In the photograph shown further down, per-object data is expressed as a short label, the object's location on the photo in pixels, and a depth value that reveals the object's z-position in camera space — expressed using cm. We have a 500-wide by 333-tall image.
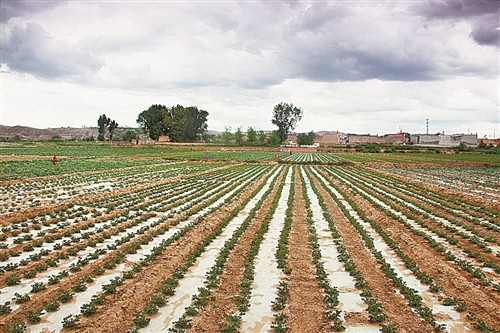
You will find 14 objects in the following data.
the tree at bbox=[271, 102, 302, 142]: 13488
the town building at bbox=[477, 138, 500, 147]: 12961
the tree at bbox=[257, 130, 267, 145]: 13388
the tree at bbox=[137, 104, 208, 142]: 11675
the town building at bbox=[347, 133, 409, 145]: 15556
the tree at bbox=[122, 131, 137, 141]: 11760
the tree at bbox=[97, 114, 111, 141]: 14250
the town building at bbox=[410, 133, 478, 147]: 12625
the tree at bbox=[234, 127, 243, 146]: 12744
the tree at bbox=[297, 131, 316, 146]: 15225
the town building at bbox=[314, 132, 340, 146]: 16914
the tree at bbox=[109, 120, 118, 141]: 14362
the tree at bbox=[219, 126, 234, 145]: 13832
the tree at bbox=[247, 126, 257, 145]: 13379
